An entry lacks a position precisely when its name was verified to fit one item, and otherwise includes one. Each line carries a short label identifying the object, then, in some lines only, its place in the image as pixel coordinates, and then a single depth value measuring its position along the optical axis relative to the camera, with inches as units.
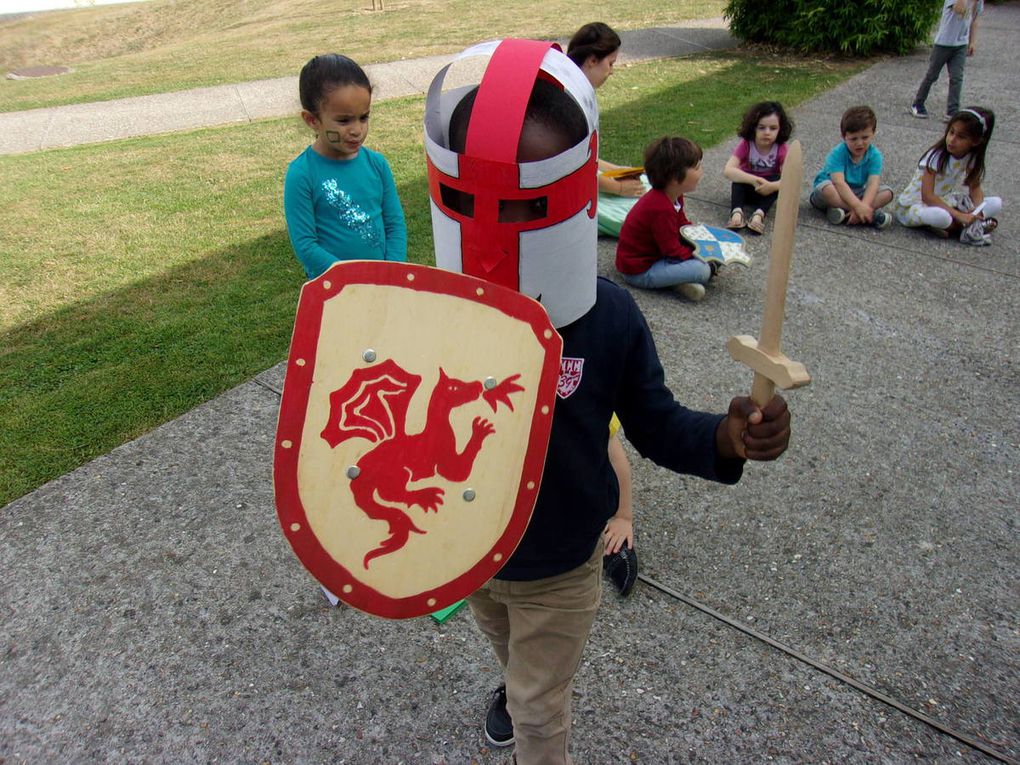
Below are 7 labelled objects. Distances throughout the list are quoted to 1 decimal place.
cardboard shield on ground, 175.9
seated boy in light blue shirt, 211.0
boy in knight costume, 52.9
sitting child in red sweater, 161.3
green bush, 379.9
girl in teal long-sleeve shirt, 107.3
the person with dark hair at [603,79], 184.2
